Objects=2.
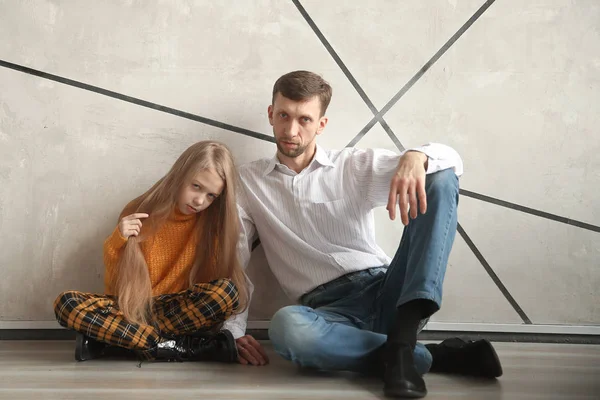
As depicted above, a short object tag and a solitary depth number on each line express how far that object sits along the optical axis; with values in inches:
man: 63.9
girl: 75.8
